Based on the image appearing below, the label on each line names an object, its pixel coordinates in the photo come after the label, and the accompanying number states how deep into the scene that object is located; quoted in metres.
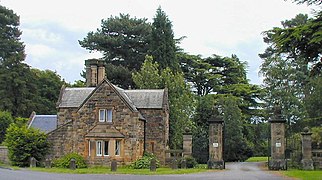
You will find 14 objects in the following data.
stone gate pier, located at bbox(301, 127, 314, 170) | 31.09
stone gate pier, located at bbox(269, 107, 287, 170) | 31.33
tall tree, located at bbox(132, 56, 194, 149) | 47.78
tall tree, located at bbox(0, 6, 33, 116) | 64.00
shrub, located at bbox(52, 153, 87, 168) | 38.38
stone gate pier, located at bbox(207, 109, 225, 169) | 32.06
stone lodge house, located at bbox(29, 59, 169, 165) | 38.97
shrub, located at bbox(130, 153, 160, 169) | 37.75
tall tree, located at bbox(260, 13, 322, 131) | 52.62
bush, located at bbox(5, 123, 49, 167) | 37.81
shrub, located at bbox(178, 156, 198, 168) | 35.38
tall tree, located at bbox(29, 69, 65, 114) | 67.56
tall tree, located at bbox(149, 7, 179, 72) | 57.50
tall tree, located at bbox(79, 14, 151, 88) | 61.34
